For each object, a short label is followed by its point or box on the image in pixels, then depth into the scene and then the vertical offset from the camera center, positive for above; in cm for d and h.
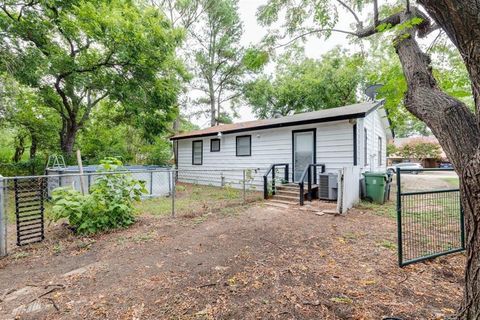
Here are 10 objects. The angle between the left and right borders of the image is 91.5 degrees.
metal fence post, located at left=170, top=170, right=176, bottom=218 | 555 -62
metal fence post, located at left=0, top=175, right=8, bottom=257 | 352 -92
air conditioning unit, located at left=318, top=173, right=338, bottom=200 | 692 -84
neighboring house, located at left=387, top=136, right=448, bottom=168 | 2477 -26
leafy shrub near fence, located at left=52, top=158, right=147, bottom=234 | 434 -84
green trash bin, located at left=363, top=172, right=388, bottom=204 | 707 -87
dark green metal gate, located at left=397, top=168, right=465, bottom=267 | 323 -140
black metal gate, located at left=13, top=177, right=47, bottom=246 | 387 -92
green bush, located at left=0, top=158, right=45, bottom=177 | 1148 -36
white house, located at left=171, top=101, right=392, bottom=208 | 758 +58
